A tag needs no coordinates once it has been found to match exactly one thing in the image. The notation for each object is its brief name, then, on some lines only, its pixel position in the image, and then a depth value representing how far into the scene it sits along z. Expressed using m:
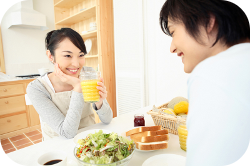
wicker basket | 0.96
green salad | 0.61
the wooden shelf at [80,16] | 2.97
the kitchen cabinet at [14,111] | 2.92
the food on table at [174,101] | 1.13
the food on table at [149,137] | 0.77
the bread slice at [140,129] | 0.89
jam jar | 1.07
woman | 1.11
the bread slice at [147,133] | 0.84
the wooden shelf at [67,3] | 3.44
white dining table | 0.75
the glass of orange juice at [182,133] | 0.79
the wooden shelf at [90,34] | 2.94
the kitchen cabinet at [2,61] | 3.42
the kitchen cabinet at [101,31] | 2.78
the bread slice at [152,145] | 0.76
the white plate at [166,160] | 0.67
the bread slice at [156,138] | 0.80
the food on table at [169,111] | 0.99
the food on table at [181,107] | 0.99
